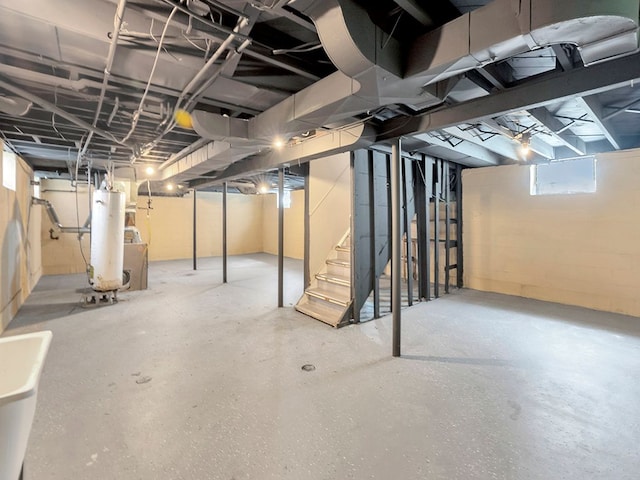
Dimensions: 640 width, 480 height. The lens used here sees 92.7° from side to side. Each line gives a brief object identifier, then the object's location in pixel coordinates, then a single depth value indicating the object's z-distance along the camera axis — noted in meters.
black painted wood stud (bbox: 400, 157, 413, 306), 4.28
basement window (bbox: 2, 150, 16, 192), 3.57
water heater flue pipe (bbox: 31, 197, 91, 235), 5.66
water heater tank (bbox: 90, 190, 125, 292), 4.21
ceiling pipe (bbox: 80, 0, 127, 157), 1.37
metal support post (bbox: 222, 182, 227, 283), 5.88
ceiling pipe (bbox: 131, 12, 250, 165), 1.56
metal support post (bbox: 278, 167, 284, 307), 4.28
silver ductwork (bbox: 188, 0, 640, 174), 1.24
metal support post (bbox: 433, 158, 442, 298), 4.71
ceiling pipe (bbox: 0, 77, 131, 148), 2.13
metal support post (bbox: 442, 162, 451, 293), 4.96
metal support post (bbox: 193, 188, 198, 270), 7.34
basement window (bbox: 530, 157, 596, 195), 4.35
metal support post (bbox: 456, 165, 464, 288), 5.40
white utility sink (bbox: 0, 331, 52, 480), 0.77
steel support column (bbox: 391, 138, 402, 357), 2.75
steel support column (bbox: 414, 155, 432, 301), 4.53
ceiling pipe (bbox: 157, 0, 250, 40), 1.34
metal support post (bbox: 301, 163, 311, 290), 4.34
